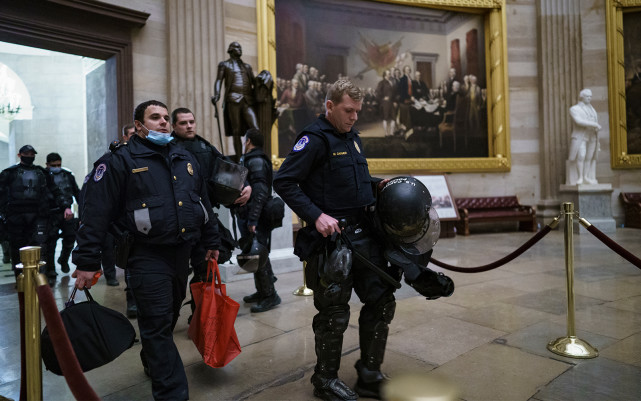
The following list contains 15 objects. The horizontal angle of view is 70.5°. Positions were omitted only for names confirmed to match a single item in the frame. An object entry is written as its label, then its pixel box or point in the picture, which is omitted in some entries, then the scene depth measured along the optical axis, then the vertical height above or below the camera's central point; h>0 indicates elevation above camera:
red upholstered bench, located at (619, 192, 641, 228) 10.80 -0.25
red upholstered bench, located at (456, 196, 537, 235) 10.67 -0.27
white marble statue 10.04 +1.24
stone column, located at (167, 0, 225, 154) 8.30 +2.85
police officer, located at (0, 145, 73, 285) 6.18 +0.09
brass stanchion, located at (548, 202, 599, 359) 3.18 -0.97
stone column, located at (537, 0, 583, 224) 11.48 +3.07
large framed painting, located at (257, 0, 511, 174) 10.09 +3.12
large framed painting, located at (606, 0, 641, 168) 11.45 +2.92
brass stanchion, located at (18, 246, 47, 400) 1.88 -0.46
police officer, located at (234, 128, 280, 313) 4.22 -0.04
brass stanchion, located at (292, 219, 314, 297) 5.05 -0.98
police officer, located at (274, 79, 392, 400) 2.41 -0.10
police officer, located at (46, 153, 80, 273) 6.56 -0.15
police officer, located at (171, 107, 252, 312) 3.58 +0.51
